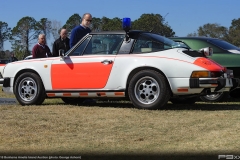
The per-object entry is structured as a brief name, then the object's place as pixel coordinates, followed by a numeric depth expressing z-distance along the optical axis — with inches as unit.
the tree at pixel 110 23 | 2607.5
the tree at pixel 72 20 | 2774.1
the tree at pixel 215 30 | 2942.9
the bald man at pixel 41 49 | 436.1
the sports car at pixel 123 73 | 329.4
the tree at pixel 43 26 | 2527.1
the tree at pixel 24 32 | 2708.4
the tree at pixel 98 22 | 2752.5
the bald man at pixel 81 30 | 415.5
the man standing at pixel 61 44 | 456.4
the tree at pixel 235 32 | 2730.3
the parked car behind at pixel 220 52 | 404.8
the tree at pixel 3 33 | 3609.7
